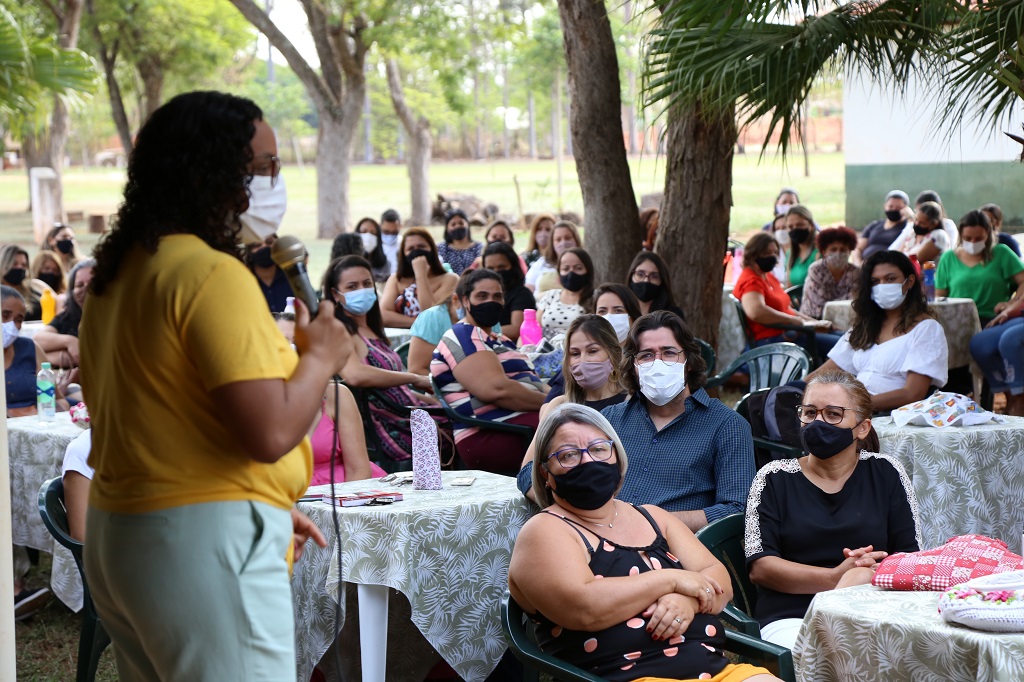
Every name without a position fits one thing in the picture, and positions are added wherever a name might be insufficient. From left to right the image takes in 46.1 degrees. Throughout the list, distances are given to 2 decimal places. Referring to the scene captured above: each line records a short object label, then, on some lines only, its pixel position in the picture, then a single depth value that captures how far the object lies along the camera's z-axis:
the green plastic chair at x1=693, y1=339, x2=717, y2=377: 7.17
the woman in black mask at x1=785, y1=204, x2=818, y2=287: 11.70
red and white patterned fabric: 3.29
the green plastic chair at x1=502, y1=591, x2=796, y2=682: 3.34
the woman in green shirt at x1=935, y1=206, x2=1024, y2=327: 9.57
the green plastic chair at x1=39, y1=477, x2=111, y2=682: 4.45
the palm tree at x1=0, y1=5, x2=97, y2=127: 13.09
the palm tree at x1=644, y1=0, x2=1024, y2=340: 6.23
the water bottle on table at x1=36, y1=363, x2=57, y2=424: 6.61
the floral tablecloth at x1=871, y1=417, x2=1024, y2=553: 5.34
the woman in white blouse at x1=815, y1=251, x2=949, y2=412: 6.25
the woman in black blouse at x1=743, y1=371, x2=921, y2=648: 3.92
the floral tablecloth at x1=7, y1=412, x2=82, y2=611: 5.95
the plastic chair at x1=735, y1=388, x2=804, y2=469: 5.72
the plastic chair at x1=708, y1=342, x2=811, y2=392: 7.14
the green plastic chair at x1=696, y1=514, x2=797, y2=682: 3.66
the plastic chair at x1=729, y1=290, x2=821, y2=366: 9.38
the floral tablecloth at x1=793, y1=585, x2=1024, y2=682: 2.84
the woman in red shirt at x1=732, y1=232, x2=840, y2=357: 9.39
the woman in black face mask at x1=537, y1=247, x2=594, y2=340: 8.65
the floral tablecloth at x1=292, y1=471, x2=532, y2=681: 4.09
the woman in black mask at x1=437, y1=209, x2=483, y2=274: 12.02
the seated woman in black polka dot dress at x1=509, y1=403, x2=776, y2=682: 3.35
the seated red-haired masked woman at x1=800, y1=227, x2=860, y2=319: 10.12
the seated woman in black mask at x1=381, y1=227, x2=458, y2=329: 9.89
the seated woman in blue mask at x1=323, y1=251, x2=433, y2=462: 6.50
